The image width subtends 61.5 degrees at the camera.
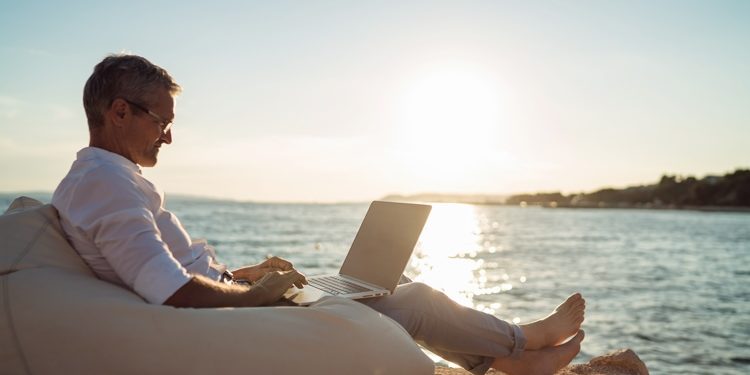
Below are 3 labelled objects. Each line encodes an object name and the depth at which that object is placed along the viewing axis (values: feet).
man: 7.21
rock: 13.46
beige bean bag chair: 7.22
